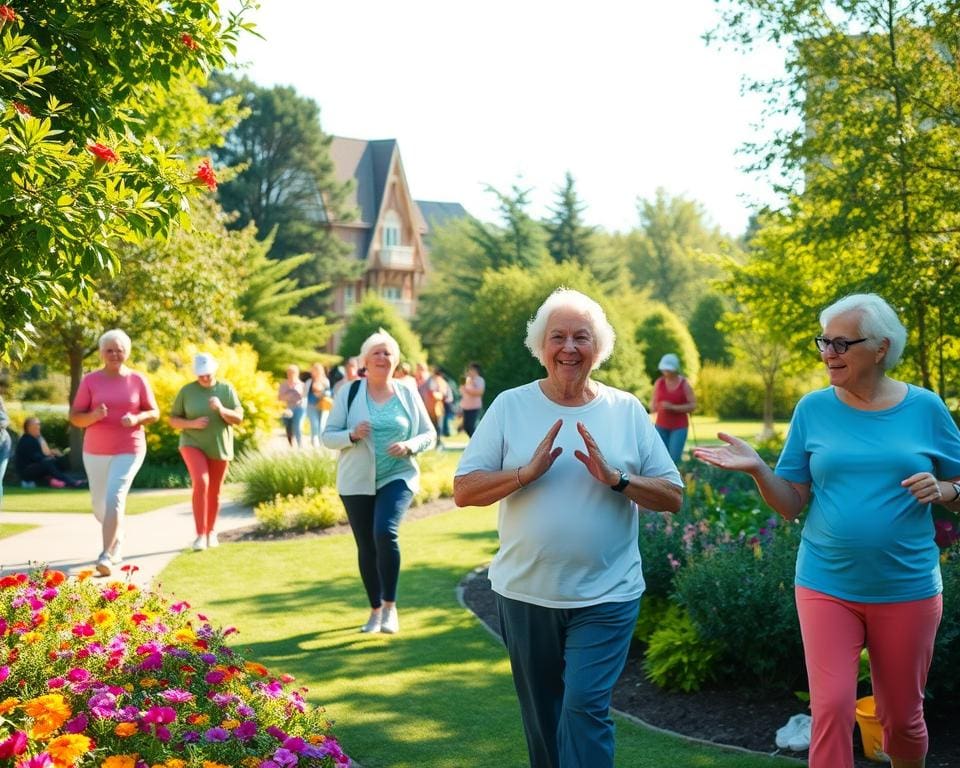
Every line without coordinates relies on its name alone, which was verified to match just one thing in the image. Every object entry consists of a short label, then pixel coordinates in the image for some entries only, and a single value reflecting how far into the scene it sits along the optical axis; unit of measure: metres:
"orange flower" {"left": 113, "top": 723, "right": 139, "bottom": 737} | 3.74
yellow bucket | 5.11
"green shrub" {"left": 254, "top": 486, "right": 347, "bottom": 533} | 12.87
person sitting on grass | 18.31
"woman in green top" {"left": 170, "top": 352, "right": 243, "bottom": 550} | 10.88
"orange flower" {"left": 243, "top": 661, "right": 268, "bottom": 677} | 4.99
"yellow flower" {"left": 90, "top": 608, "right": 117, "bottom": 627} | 5.26
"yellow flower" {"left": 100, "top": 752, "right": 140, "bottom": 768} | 3.43
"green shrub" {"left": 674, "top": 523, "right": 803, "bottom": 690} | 5.93
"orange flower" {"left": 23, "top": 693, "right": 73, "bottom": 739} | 3.60
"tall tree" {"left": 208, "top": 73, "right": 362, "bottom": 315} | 56.97
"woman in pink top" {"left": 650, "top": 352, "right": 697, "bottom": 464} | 14.42
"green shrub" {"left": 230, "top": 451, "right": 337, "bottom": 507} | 14.58
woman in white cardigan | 7.70
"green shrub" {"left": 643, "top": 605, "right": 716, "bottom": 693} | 6.29
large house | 67.50
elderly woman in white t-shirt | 4.02
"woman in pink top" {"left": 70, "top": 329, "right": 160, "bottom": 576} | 9.55
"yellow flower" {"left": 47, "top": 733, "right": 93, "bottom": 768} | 3.29
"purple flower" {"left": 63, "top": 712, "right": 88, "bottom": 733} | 3.75
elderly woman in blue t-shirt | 4.06
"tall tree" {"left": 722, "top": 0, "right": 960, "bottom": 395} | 9.97
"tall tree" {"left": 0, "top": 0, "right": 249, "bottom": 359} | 4.62
